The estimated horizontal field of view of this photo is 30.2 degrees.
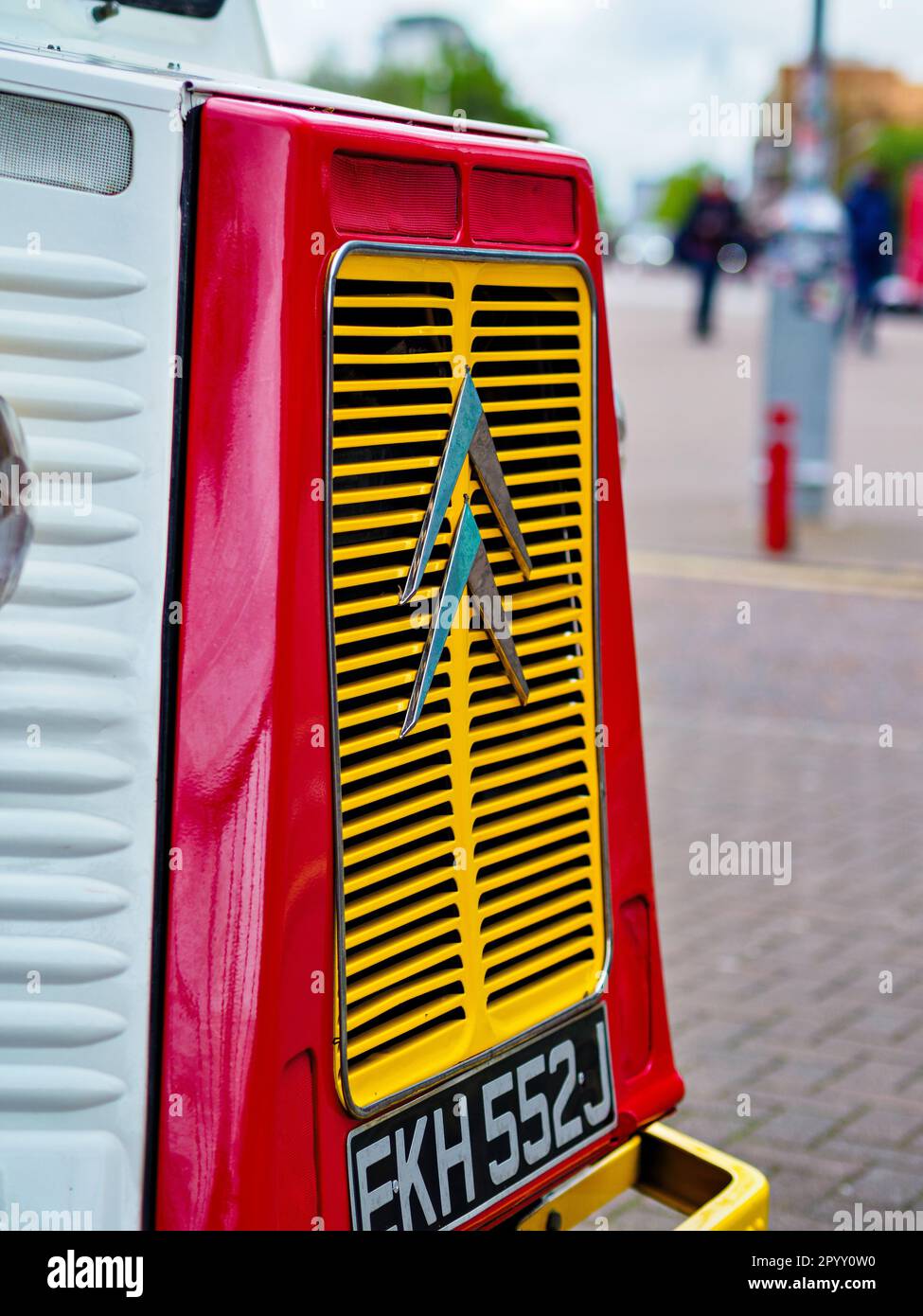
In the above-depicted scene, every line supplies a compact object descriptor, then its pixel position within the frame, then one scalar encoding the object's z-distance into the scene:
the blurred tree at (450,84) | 65.81
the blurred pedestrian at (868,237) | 22.00
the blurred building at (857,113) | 36.66
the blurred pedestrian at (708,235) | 21.89
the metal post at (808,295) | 11.18
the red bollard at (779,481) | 10.48
